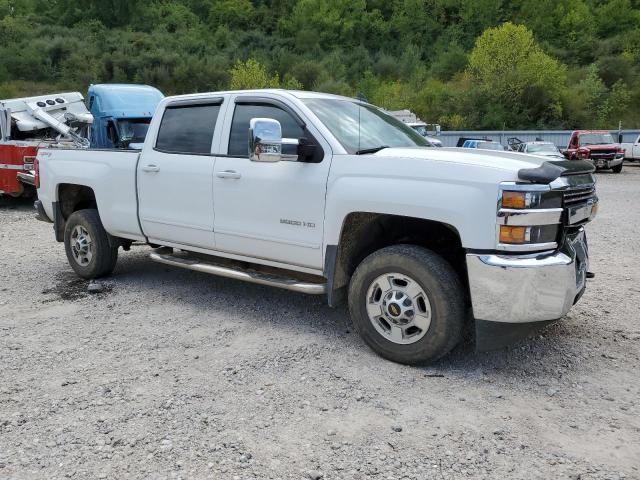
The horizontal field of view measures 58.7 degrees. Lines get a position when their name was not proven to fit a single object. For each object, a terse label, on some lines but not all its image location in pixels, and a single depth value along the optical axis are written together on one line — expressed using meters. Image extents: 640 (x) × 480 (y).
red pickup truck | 24.44
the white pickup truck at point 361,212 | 3.57
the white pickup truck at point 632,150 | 28.09
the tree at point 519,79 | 52.91
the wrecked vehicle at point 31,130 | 12.40
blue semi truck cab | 11.30
